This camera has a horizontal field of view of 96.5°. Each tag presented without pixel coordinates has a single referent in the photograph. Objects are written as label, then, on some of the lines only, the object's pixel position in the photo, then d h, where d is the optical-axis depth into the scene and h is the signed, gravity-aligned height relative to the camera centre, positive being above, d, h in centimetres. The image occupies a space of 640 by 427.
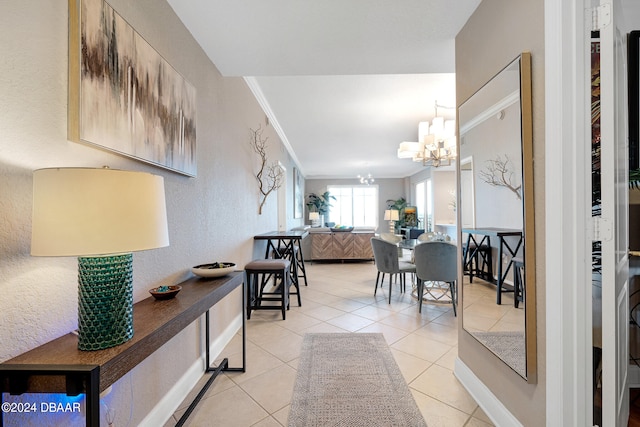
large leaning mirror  132 -2
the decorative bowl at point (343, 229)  667 -35
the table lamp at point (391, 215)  850 -5
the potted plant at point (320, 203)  1094 +42
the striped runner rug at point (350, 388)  161 -115
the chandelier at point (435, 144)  388 +99
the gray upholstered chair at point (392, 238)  500 -43
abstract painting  105 +57
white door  107 +1
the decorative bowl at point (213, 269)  186 -36
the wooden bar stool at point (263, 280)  309 -76
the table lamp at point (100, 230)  80 -4
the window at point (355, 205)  1134 +35
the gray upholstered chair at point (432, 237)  427 -36
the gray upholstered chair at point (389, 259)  376 -61
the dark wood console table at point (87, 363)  77 -43
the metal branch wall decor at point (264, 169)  374 +70
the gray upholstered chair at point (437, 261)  320 -55
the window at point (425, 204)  886 +32
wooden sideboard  661 -72
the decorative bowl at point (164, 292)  141 -38
